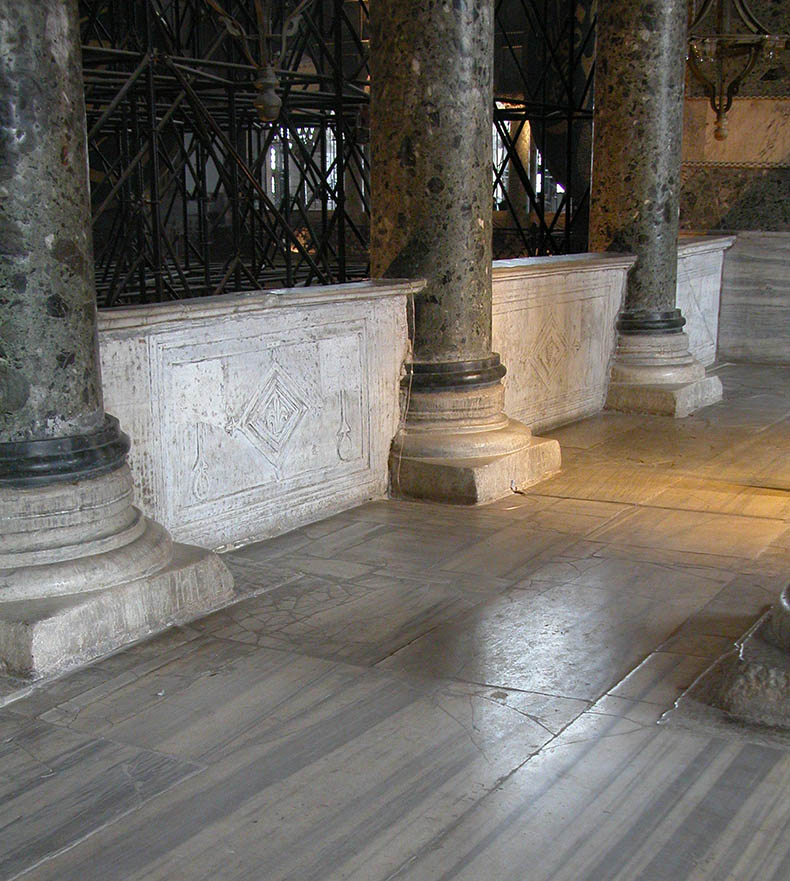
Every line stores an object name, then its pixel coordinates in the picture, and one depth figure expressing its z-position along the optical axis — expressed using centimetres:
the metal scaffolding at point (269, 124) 888
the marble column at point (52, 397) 329
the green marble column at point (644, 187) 727
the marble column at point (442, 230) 521
